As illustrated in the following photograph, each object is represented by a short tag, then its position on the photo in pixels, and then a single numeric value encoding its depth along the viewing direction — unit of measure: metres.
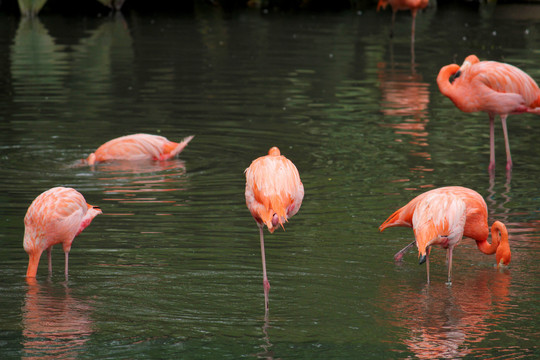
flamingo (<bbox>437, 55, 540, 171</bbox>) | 14.63
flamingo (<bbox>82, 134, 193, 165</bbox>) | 15.33
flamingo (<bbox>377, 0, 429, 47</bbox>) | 32.59
